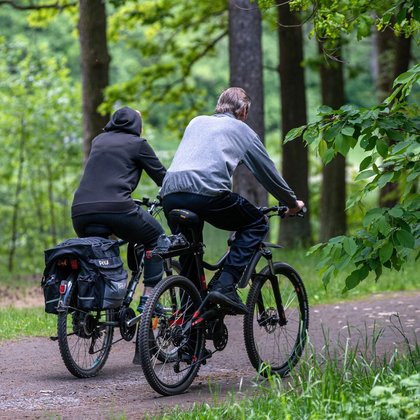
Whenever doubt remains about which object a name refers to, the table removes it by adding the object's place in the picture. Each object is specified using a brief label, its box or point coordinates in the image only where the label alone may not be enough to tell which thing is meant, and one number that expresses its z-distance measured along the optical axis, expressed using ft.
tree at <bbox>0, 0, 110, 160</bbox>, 99.30
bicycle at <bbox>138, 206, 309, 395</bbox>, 44.16
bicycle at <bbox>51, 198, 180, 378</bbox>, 48.55
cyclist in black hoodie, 50.52
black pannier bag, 48.65
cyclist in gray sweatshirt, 45.70
